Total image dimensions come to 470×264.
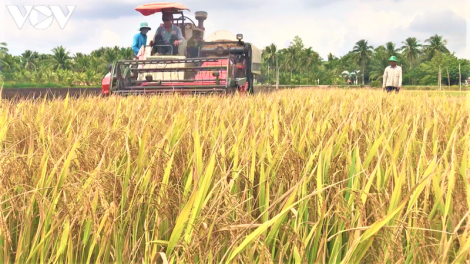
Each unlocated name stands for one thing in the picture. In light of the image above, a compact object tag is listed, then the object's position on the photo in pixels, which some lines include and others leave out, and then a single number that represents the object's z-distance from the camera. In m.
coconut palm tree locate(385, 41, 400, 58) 88.56
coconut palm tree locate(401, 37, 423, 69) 88.25
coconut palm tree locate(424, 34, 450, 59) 82.32
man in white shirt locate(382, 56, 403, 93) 10.29
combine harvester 6.91
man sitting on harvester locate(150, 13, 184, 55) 8.35
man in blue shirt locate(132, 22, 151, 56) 8.27
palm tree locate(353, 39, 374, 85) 90.69
